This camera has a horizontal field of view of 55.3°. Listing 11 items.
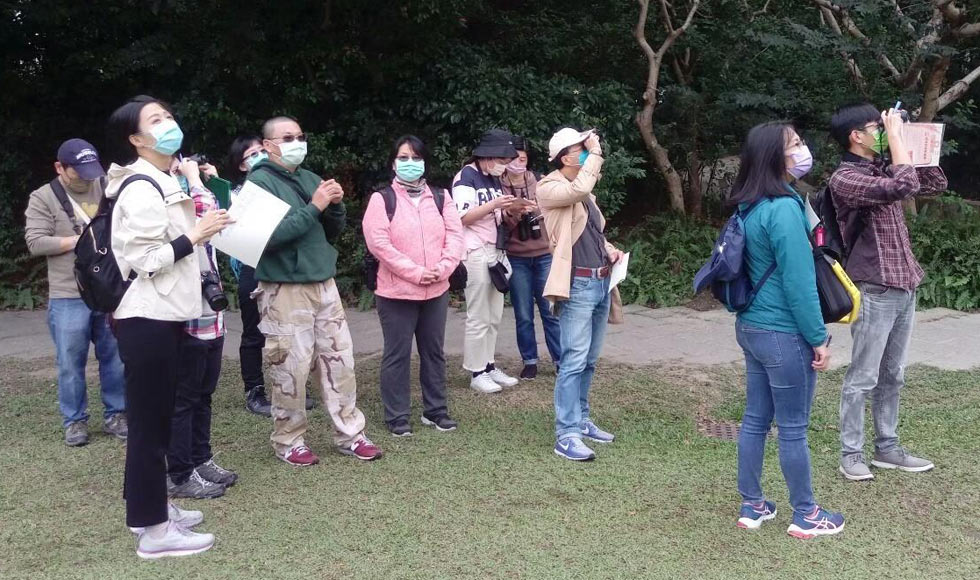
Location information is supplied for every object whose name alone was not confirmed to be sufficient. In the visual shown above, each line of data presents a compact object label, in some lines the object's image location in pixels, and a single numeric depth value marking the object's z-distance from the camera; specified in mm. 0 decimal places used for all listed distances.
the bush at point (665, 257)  9812
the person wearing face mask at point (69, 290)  5414
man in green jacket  4938
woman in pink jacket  5461
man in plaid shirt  4574
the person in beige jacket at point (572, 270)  5090
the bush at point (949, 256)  9156
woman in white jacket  3814
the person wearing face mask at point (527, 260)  6562
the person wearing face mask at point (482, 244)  6465
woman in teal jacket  3832
